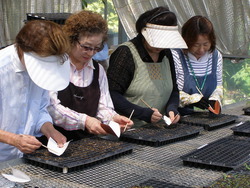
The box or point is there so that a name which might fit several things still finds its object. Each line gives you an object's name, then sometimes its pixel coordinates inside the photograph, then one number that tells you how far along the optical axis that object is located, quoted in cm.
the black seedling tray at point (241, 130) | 278
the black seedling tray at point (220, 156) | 210
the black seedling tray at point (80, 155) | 199
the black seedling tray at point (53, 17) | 354
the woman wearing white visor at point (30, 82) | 210
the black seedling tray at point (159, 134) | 251
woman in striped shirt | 338
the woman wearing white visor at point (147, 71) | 298
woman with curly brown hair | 267
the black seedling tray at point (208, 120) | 298
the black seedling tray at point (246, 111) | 358
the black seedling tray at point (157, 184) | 178
